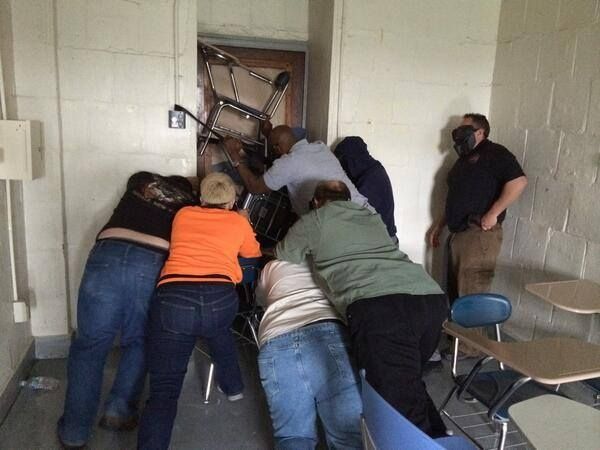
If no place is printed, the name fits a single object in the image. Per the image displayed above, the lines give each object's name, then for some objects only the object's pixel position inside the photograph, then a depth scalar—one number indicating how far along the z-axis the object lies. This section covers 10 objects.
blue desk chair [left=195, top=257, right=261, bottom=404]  2.58
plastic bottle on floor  2.59
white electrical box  2.26
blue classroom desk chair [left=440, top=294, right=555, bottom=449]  1.85
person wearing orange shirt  1.96
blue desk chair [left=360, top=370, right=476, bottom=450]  1.07
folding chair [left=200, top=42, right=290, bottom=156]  3.30
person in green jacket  1.74
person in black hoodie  3.04
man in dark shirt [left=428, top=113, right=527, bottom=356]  2.98
